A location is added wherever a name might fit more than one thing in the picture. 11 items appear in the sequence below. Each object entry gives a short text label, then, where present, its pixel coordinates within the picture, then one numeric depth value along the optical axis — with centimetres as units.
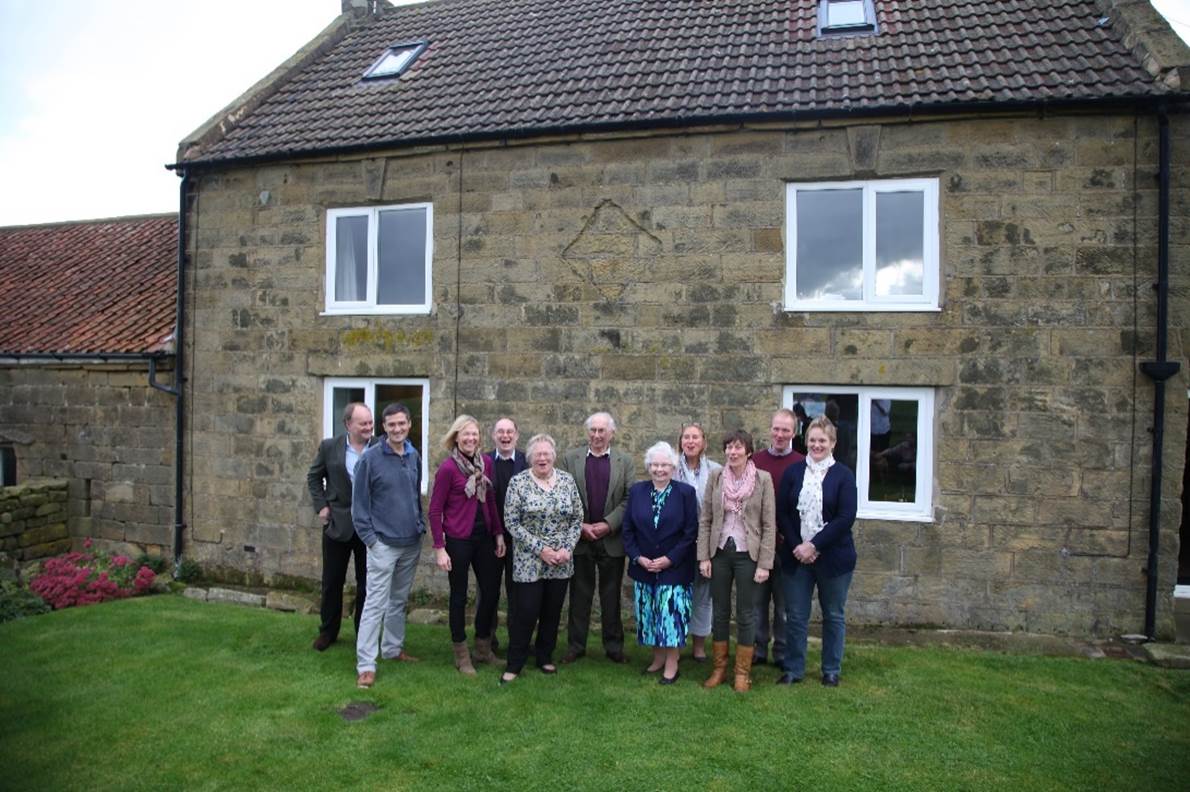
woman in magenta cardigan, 626
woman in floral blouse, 616
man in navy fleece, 630
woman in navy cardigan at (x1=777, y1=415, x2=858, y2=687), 593
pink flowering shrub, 902
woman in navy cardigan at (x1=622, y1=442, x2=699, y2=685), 615
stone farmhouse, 743
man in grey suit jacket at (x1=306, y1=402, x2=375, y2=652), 682
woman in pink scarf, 600
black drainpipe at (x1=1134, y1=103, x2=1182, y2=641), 723
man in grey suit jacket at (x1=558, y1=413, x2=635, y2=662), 660
